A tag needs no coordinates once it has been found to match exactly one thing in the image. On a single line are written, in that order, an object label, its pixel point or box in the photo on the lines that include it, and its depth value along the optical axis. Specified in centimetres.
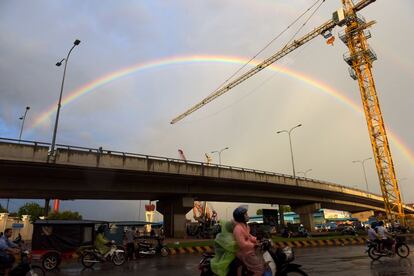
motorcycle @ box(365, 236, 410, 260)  1428
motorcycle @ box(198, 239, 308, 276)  603
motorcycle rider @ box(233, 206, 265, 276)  542
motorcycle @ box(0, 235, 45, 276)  875
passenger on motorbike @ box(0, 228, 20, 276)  941
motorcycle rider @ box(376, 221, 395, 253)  1433
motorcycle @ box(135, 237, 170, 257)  2177
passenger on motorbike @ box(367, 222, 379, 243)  1455
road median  2852
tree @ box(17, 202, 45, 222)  9659
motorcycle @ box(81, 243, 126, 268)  1641
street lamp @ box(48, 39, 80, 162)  2669
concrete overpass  2736
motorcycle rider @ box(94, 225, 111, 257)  1691
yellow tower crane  5900
